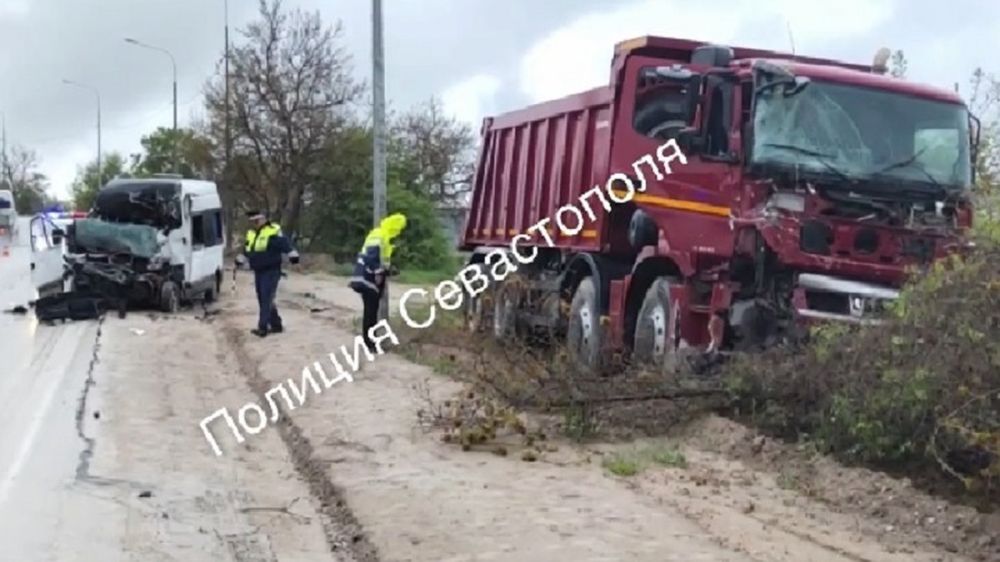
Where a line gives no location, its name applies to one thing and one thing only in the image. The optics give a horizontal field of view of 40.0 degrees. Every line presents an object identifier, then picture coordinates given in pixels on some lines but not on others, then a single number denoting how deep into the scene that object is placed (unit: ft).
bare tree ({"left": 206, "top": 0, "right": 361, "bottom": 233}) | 134.62
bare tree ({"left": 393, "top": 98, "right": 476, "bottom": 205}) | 158.57
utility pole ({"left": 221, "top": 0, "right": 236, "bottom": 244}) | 134.48
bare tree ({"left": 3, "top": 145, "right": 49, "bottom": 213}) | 338.13
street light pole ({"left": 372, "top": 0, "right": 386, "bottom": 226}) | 62.59
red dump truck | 36.04
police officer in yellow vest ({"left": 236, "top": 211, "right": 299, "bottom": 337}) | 62.90
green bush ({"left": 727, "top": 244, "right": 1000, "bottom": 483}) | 25.59
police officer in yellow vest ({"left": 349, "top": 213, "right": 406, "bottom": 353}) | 55.31
